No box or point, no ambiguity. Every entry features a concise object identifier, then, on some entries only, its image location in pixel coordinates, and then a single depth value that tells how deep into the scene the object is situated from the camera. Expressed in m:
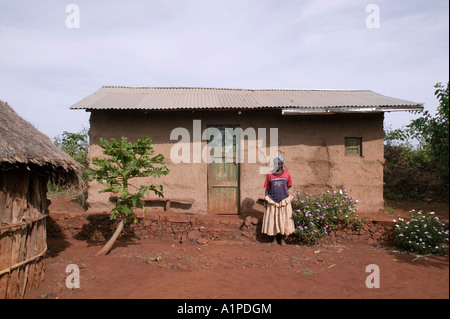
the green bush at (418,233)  4.84
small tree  5.35
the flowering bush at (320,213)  6.24
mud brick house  7.18
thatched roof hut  3.88
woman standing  6.12
